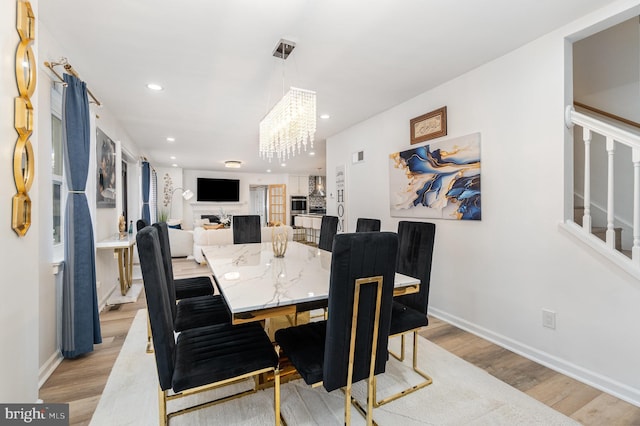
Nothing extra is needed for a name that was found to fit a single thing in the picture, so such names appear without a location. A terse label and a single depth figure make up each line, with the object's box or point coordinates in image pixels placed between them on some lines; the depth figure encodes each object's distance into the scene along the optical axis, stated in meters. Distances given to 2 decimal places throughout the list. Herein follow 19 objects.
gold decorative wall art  1.34
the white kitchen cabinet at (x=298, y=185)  10.62
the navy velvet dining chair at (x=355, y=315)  1.20
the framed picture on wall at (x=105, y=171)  3.28
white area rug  1.57
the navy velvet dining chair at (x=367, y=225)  2.81
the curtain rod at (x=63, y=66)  2.00
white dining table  1.31
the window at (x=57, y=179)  2.41
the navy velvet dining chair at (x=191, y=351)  1.20
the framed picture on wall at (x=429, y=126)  2.93
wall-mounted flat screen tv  9.45
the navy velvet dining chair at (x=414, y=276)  1.79
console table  3.07
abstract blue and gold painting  2.66
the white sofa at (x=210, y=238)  5.62
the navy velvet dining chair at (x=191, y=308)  1.87
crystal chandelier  2.29
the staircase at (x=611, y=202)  1.73
